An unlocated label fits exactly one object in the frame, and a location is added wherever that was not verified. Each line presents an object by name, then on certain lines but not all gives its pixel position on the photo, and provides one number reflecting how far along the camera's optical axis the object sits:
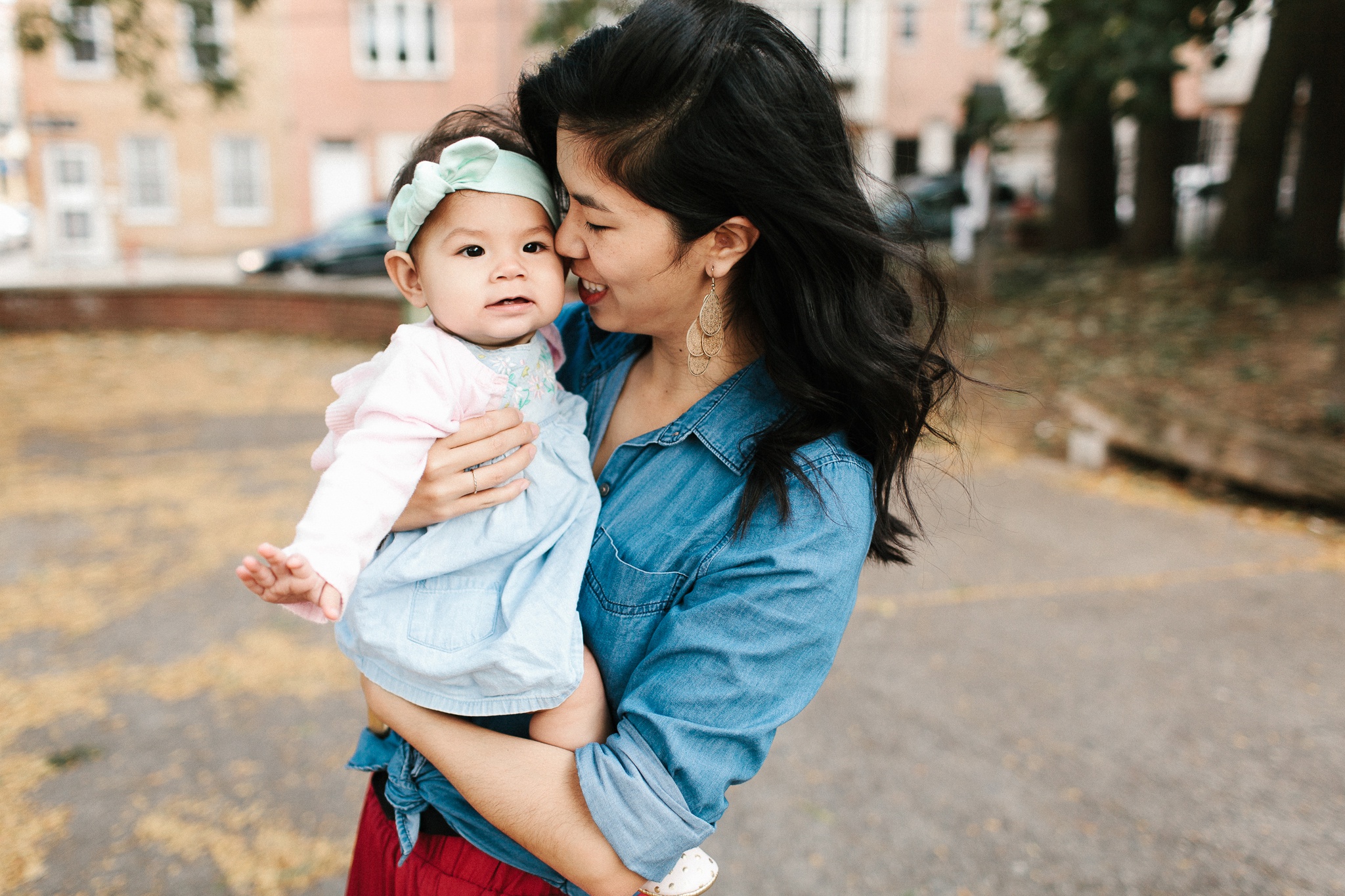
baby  1.27
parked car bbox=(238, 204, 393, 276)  16.59
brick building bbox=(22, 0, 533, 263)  21.38
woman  1.22
